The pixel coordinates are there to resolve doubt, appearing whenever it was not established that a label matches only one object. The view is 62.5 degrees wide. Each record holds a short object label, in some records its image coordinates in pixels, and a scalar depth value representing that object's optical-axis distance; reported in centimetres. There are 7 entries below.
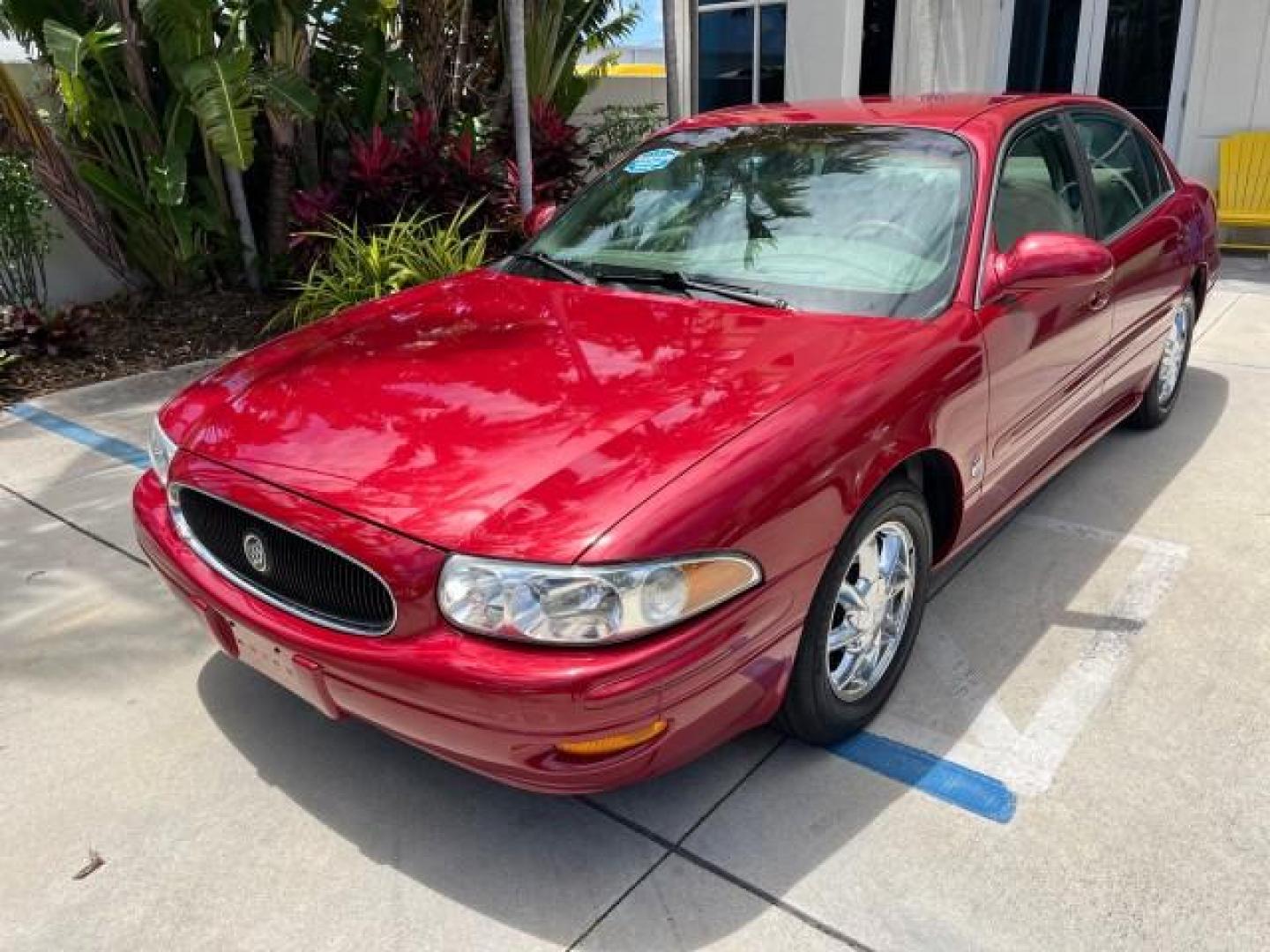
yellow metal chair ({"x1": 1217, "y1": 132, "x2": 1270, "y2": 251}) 895
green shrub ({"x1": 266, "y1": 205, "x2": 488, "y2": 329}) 641
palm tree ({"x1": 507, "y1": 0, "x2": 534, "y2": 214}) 706
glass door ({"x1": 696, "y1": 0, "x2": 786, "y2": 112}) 1172
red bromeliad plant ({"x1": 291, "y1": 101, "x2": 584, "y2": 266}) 706
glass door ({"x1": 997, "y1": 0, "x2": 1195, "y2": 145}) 962
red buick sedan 210
